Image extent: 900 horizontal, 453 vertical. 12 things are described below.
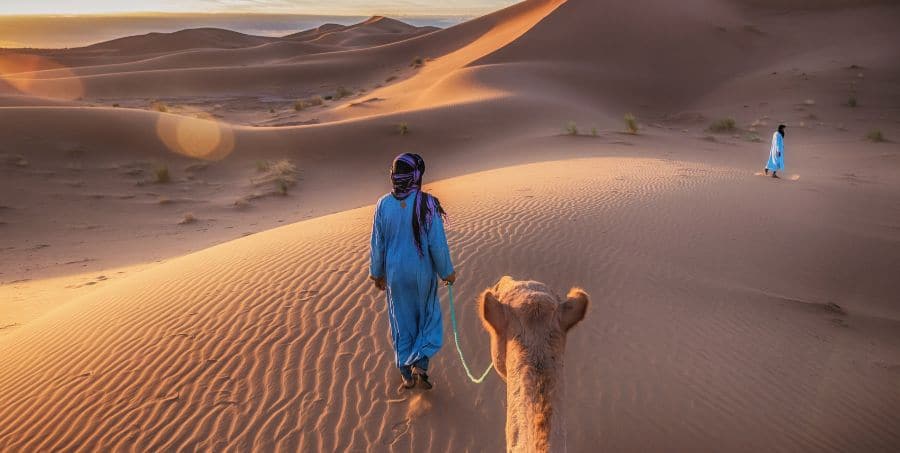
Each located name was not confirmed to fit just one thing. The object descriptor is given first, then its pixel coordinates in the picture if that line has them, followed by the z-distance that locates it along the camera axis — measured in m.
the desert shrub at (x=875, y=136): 20.66
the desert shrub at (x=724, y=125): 24.56
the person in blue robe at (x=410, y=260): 3.88
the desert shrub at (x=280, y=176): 16.52
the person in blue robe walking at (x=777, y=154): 13.37
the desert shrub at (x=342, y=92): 38.54
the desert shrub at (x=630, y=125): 21.95
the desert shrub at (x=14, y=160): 15.66
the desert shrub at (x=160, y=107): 29.01
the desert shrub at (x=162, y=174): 16.59
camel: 1.63
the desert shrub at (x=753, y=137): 22.11
